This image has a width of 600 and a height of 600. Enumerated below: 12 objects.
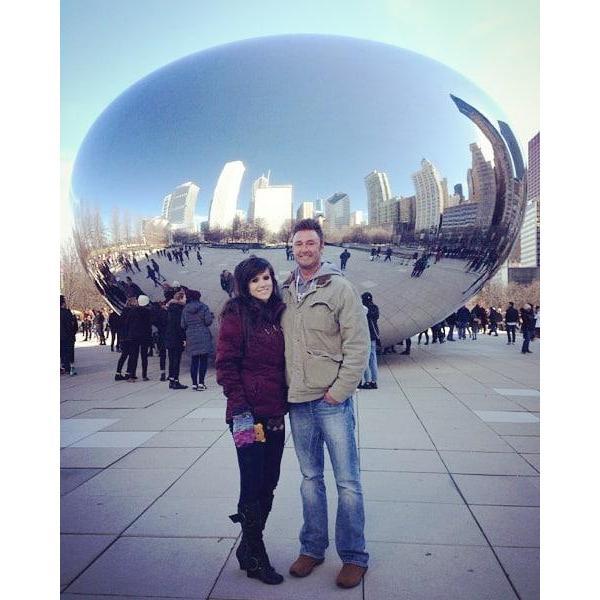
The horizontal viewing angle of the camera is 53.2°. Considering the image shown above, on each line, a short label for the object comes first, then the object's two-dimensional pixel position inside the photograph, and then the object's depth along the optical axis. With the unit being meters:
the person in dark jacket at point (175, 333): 7.60
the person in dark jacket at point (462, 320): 14.38
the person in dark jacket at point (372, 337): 7.11
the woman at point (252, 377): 2.60
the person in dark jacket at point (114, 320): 9.09
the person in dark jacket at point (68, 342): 8.23
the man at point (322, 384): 2.58
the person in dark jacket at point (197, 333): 7.44
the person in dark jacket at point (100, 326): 13.80
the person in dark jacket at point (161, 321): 8.23
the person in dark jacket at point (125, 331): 8.14
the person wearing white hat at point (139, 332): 8.09
